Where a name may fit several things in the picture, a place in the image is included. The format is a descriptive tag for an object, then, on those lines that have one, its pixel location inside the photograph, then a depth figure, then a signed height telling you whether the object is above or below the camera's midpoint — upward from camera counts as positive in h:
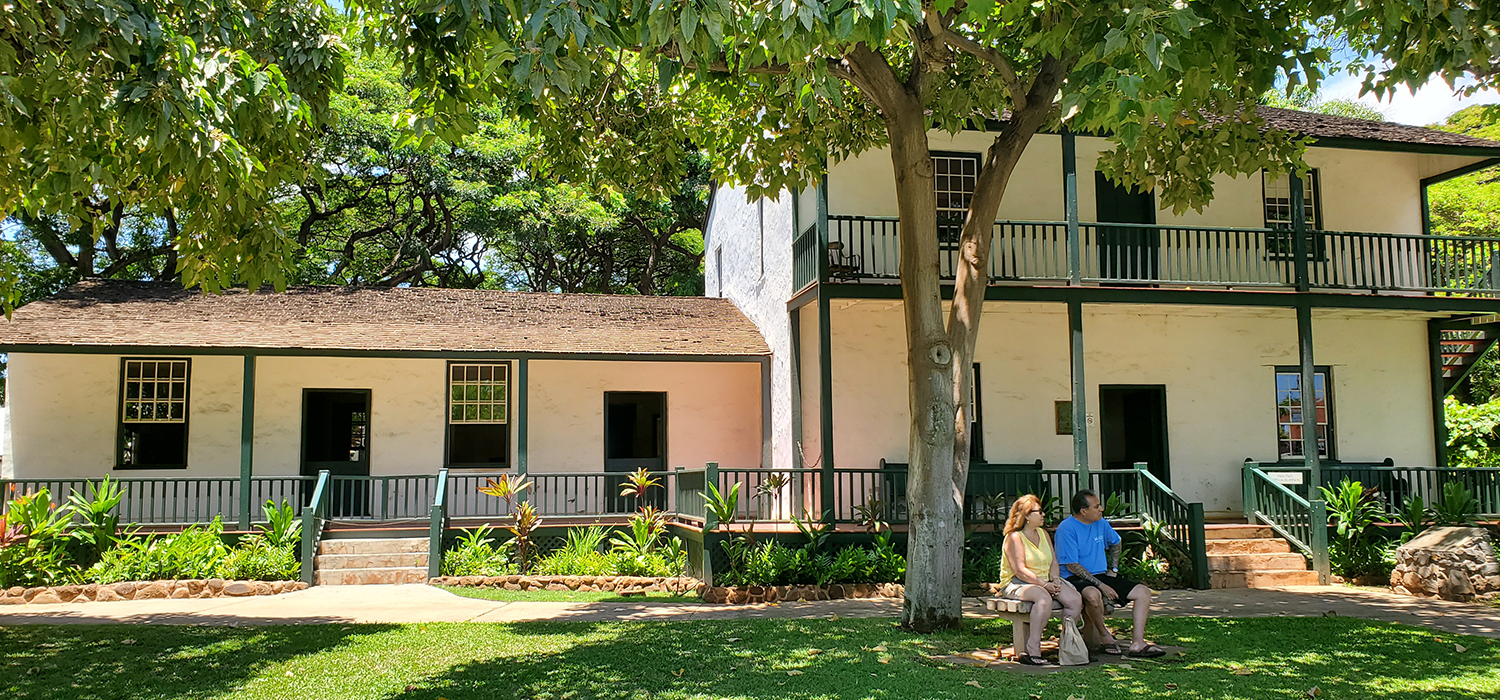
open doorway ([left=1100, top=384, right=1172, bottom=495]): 16.36 +0.29
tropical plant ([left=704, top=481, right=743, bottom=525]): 12.66 -0.71
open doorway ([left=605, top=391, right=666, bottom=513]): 17.95 +0.30
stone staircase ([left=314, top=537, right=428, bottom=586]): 13.74 -1.48
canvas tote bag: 7.76 -1.51
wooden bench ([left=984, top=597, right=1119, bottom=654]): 7.79 -1.27
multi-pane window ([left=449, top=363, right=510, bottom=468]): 17.41 +0.55
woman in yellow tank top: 7.76 -0.96
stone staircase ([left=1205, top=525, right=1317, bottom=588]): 12.98 -1.47
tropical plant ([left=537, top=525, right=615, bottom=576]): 13.62 -1.43
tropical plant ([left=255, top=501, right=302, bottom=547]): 13.73 -0.99
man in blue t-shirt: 8.04 -1.00
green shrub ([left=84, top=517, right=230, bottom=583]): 12.88 -1.32
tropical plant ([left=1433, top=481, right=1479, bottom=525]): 13.62 -0.85
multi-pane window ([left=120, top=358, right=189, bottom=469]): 16.20 +0.61
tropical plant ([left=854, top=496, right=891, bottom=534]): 13.05 -0.89
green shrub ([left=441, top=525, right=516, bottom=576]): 13.82 -1.43
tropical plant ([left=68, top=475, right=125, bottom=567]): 13.16 -0.91
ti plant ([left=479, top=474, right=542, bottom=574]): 14.15 -0.85
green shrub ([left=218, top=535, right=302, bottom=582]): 13.20 -1.41
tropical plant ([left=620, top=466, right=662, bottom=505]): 15.18 -0.50
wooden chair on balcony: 13.92 +2.48
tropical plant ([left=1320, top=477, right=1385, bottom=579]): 13.10 -1.18
